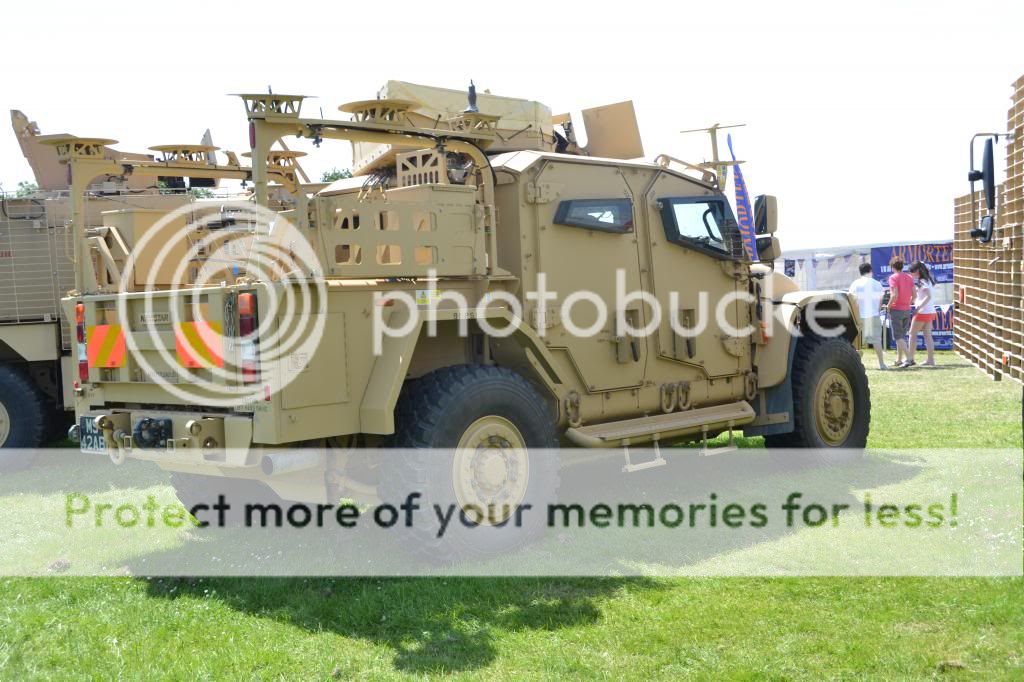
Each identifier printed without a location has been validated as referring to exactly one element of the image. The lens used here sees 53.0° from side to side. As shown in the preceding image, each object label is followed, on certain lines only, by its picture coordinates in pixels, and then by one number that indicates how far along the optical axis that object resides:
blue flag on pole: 8.31
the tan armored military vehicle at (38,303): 9.89
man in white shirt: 17.43
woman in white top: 16.62
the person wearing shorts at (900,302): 16.56
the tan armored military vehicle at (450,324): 5.54
